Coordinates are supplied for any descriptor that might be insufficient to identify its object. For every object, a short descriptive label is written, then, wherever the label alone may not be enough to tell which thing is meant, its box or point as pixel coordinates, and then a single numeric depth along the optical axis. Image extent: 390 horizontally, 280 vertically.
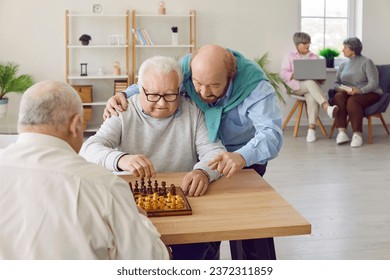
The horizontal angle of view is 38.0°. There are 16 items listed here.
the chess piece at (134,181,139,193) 1.81
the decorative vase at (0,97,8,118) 6.88
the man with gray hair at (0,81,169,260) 1.15
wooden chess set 1.60
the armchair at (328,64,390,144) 6.78
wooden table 1.47
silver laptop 7.18
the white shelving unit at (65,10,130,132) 7.44
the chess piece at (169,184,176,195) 1.78
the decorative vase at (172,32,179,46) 7.42
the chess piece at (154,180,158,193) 1.78
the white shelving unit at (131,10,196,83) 7.55
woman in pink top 6.95
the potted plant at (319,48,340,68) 7.92
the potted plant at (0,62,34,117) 6.79
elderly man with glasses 2.01
